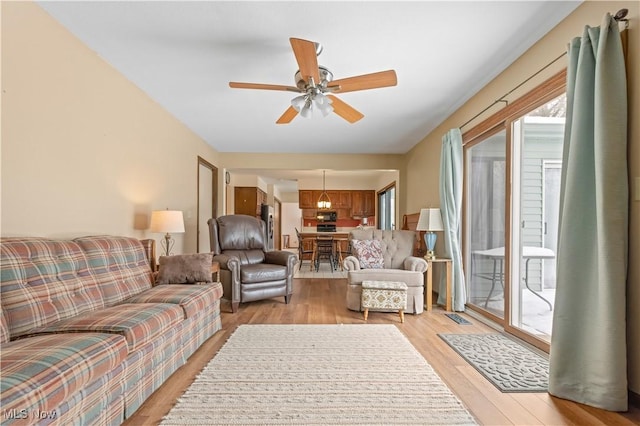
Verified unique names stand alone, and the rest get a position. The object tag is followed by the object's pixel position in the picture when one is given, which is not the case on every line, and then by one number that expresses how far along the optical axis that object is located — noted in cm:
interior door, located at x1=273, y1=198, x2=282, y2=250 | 1084
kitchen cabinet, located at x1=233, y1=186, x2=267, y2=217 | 833
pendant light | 878
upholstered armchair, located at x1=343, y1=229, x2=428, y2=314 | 360
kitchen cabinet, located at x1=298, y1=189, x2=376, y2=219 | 962
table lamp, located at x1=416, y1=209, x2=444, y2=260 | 390
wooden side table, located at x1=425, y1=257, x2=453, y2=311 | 372
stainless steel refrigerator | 908
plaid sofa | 114
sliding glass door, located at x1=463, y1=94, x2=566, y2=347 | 286
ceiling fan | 213
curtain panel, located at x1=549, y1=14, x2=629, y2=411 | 168
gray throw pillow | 286
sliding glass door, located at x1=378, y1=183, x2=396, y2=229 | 796
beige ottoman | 337
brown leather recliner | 376
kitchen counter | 1000
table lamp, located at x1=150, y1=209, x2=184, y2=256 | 328
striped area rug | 165
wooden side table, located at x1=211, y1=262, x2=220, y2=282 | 343
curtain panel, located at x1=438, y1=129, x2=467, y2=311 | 372
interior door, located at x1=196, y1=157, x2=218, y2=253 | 530
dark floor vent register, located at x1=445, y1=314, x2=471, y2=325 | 331
